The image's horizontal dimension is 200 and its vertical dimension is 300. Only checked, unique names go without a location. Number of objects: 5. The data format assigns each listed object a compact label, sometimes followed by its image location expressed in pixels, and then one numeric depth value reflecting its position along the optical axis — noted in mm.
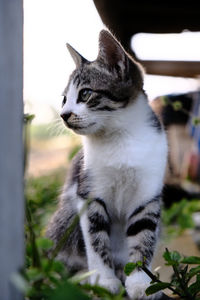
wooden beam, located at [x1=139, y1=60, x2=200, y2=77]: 1087
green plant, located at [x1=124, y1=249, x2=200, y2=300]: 602
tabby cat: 729
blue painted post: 435
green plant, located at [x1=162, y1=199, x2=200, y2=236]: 1153
